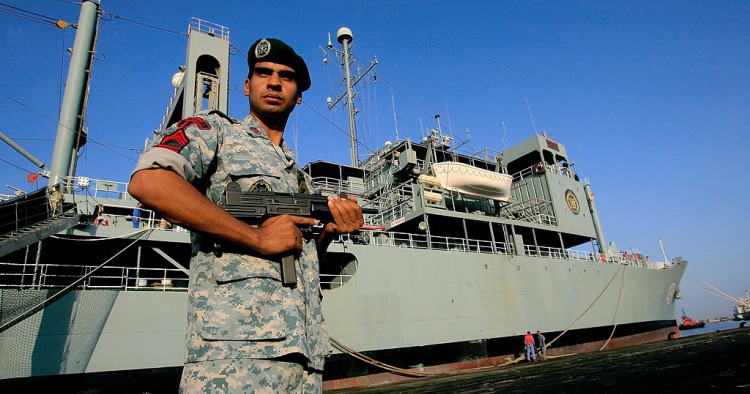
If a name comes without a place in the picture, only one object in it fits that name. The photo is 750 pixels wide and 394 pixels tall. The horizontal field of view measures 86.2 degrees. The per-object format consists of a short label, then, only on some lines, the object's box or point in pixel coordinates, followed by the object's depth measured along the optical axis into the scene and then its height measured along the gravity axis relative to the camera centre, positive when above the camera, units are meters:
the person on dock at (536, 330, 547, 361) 11.54 -0.88
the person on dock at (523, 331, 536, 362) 11.26 -0.96
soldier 1.15 +0.28
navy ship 6.27 +1.29
